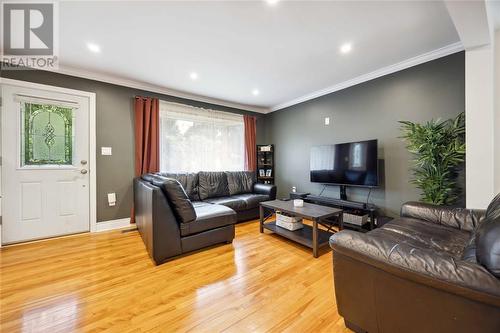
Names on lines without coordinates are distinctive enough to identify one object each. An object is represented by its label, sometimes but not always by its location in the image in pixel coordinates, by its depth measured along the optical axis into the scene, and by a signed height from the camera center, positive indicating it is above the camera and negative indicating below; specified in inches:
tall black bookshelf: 192.7 +2.0
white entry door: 102.8 +2.3
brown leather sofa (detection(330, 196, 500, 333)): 32.2 -22.7
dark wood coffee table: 90.0 -29.2
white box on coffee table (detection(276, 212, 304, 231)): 108.4 -31.2
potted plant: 89.7 +4.5
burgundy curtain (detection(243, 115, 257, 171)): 189.0 +21.5
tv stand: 113.8 -24.4
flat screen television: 116.9 +1.4
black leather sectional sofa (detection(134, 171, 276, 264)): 83.2 -25.0
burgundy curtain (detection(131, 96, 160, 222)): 135.4 +21.2
